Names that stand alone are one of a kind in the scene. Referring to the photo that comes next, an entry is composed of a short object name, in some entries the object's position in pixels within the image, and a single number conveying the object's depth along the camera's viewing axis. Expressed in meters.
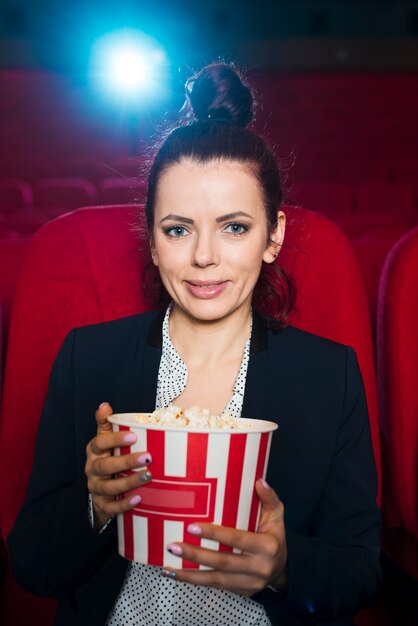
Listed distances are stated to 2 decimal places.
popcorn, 0.61
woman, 0.76
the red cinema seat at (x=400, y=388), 0.94
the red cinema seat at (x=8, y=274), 1.04
